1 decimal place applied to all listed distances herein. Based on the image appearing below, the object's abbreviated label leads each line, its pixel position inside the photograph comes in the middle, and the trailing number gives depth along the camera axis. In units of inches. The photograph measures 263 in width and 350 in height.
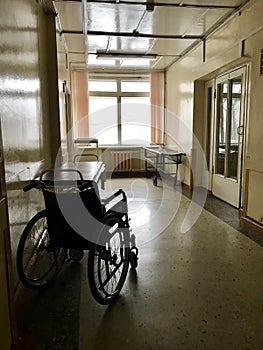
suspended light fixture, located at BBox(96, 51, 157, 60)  244.2
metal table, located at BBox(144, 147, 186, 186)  247.9
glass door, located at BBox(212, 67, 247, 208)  167.8
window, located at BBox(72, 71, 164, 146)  305.9
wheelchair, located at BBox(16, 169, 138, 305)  77.4
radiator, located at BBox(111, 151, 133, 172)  305.0
